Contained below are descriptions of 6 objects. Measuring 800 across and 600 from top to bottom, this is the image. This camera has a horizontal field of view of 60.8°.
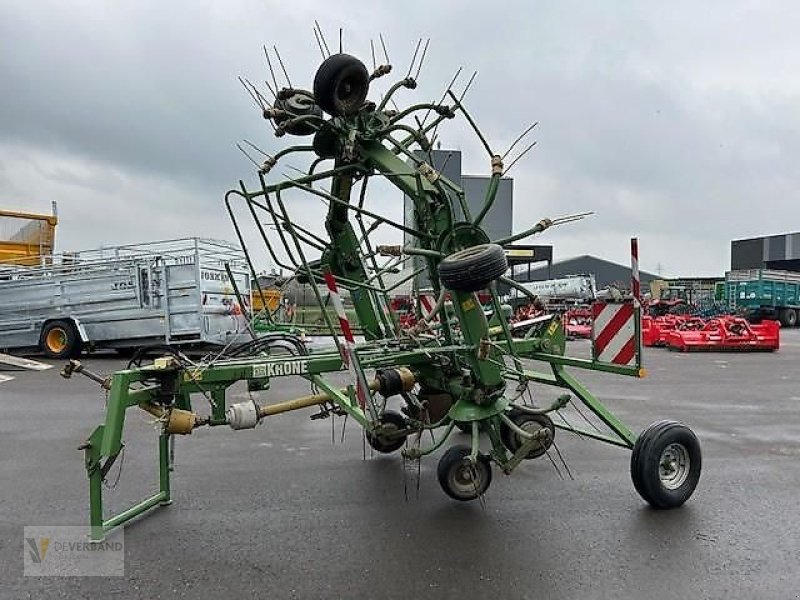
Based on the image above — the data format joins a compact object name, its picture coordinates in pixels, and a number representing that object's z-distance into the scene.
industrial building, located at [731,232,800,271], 51.41
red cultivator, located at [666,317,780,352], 17.81
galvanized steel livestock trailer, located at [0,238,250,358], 14.30
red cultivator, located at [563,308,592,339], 21.77
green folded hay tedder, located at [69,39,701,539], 4.25
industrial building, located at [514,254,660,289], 62.03
